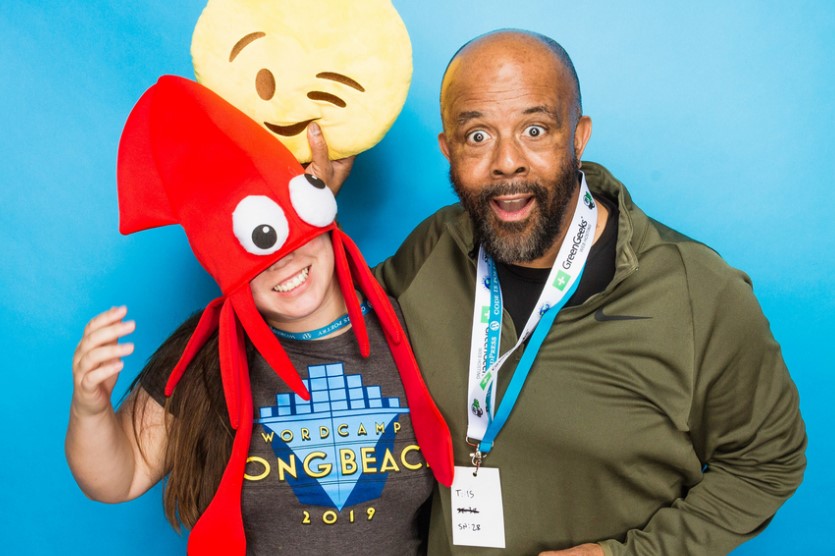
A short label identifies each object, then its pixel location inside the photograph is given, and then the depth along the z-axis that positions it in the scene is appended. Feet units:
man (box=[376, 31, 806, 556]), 5.72
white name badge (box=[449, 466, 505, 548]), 6.12
